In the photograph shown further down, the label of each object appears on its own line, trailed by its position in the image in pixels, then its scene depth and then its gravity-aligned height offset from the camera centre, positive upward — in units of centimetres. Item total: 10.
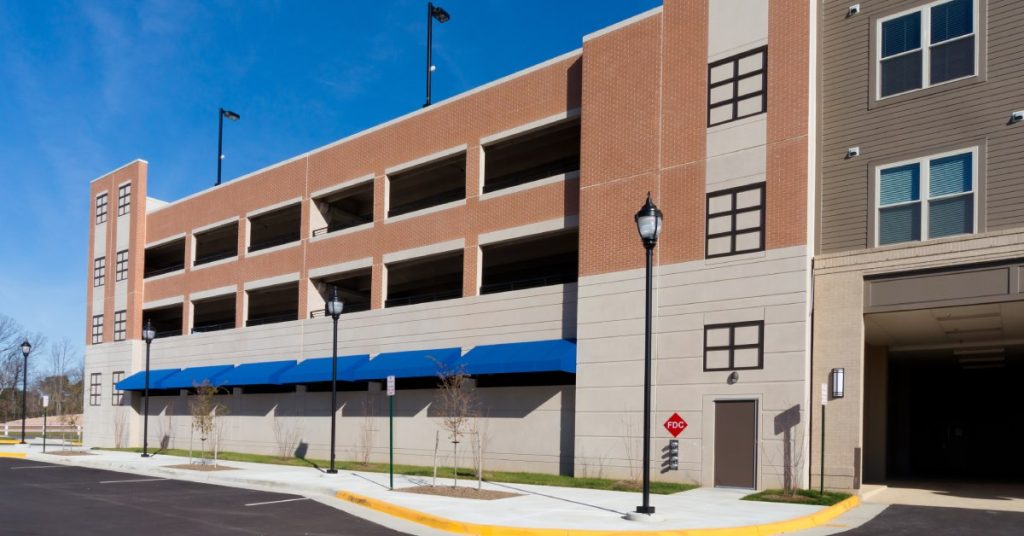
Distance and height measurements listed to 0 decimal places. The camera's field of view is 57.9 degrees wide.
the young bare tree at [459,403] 2791 -246
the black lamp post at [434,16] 3747 +1255
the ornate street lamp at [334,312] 2757 +31
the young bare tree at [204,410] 3334 -335
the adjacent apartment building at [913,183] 2028 +353
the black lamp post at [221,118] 5162 +1130
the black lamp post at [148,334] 3931 -70
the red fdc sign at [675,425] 1995 -205
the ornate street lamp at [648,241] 1697 +167
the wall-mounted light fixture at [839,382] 2138 -111
